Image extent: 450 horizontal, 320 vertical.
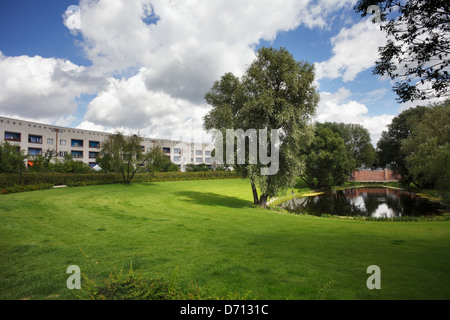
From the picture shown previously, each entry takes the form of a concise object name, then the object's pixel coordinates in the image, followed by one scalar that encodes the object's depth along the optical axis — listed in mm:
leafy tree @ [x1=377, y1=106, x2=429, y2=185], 45297
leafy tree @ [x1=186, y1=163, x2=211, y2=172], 55059
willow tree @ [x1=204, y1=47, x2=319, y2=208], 16922
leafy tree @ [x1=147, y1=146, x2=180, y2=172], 34188
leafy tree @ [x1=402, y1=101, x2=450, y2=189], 21828
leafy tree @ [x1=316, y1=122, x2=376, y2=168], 61281
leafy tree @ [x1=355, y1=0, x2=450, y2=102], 6559
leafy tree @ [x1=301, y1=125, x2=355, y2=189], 42281
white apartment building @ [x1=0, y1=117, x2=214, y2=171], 48522
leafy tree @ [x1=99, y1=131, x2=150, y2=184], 32031
